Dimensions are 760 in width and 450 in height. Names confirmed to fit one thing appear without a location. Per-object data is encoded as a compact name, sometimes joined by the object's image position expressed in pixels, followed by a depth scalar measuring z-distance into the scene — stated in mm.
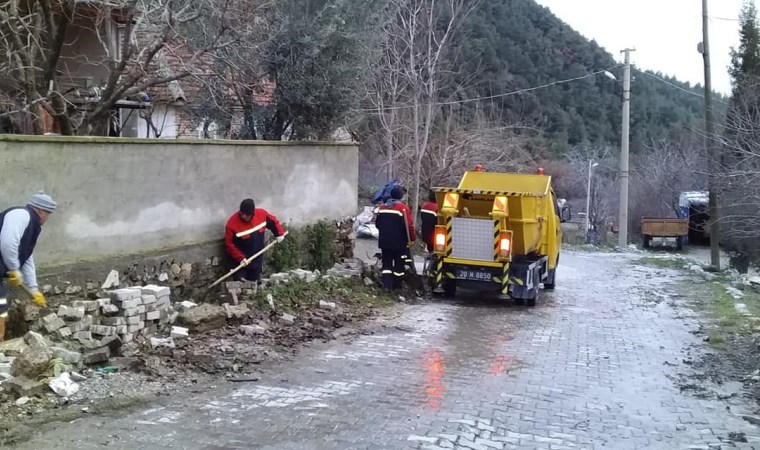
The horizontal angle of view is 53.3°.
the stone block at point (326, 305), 10406
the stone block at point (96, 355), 6949
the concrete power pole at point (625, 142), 29859
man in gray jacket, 6691
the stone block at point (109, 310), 7605
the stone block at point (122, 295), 7723
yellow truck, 12312
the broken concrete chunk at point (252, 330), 8691
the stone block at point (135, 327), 7736
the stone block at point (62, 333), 7066
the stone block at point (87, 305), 7434
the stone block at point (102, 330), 7301
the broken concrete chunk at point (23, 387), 6008
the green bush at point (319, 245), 12883
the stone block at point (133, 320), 7734
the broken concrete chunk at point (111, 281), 8375
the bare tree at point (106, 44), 9891
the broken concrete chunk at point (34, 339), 6441
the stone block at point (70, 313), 7211
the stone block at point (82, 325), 7207
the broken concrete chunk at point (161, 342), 7684
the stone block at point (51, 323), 7047
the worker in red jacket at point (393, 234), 12305
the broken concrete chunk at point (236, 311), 8898
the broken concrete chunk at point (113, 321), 7598
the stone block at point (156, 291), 8133
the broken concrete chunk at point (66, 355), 6695
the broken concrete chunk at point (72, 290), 7867
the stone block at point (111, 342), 7226
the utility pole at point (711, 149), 20891
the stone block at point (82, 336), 7137
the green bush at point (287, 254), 11609
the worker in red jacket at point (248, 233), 10352
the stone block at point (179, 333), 8047
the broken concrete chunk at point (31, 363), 6242
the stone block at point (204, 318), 8422
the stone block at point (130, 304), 7715
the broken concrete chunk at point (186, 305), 8716
